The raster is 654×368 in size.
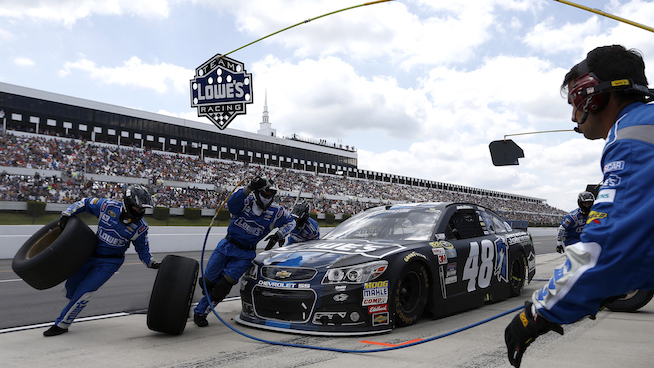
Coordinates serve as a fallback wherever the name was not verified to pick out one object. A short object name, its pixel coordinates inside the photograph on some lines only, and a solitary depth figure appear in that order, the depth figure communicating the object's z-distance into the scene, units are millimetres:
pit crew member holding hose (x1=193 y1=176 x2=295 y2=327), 5281
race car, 4469
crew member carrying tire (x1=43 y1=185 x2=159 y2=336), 5172
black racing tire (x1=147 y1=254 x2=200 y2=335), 4605
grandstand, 28844
